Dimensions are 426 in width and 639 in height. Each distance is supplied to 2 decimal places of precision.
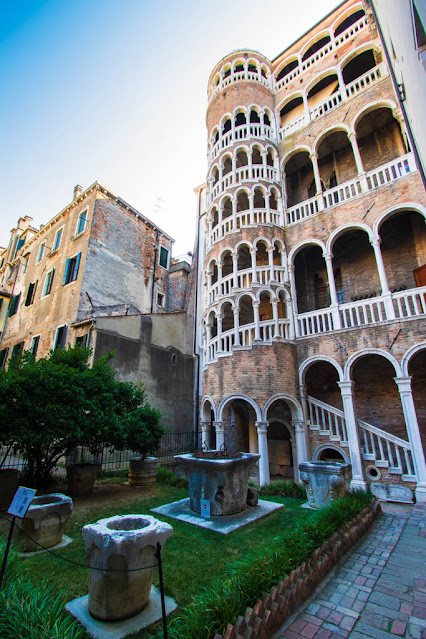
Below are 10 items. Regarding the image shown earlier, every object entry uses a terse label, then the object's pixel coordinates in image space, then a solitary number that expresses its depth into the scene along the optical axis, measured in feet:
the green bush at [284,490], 30.76
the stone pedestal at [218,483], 23.89
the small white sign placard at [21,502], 11.85
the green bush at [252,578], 9.71
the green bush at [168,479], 34.17
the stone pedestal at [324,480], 25.73
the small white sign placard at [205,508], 23.57
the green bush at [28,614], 8.91
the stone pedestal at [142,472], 35.42
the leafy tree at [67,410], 26.04
